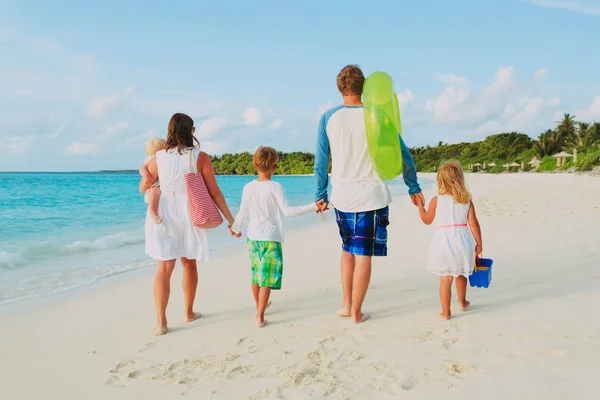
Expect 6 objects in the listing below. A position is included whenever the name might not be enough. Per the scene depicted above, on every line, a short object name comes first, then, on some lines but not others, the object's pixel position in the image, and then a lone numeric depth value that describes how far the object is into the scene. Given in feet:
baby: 12.51
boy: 12.77
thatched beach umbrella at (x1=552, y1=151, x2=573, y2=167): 147.23
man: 12.50
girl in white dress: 12.91
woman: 12.42
